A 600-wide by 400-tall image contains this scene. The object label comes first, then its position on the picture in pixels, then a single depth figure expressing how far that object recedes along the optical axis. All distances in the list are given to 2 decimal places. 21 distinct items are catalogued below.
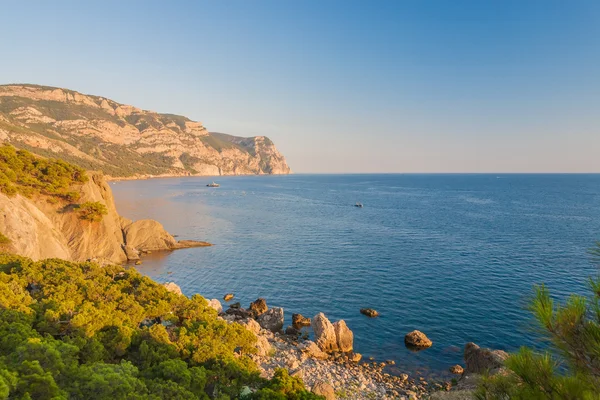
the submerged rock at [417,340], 29.52
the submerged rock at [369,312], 35.31
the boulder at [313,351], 27.77
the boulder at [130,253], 54.63
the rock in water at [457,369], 25.90
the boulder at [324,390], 19.70
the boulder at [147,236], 59.34
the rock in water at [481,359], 23.05
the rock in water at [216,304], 34.56
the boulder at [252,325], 29.62
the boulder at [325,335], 29.19
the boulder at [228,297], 40.08
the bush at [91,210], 49.38
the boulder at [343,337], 29.50
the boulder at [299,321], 33.93
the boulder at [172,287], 34.47
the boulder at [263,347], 26.03
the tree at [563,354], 6.95
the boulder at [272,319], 32.84
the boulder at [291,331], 32.28
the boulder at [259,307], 36.39
